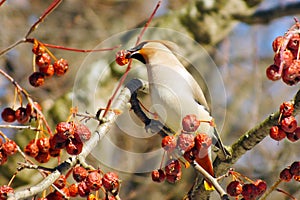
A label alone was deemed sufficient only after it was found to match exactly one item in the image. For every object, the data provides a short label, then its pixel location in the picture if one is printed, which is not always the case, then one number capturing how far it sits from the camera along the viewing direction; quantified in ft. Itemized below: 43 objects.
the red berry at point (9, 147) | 15.25
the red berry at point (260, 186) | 15.25
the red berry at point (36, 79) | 15.51
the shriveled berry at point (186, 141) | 15.18
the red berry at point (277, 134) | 15.23
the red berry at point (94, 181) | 15.10
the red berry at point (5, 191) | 15.01
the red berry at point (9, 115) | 15.44
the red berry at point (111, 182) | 15.12
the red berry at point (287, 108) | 15.21
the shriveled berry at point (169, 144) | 15.19
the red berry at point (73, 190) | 15.22
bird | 15.84
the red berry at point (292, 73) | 15.15
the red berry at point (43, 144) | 15.30
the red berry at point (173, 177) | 15.30
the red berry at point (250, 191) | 15.24
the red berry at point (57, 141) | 15.17
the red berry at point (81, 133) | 15.15
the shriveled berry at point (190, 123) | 15.17
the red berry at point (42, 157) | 15.33
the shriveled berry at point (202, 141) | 15.19
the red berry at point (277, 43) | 15.18
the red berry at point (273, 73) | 15.19
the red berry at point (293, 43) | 15.19
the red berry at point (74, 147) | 15.13
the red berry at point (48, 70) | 15.50
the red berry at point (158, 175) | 15.34
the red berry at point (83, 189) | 15.13
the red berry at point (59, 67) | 15.52
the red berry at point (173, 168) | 15.29
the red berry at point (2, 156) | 15.26
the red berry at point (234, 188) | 15.27
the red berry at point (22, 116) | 15.42
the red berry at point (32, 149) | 15.32
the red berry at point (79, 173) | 15.15
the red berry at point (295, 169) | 15.22
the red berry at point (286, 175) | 15.23
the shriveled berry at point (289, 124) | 15.20
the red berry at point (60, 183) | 15.22
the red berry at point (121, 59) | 15.54
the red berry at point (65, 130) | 15.13
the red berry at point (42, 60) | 15.48
